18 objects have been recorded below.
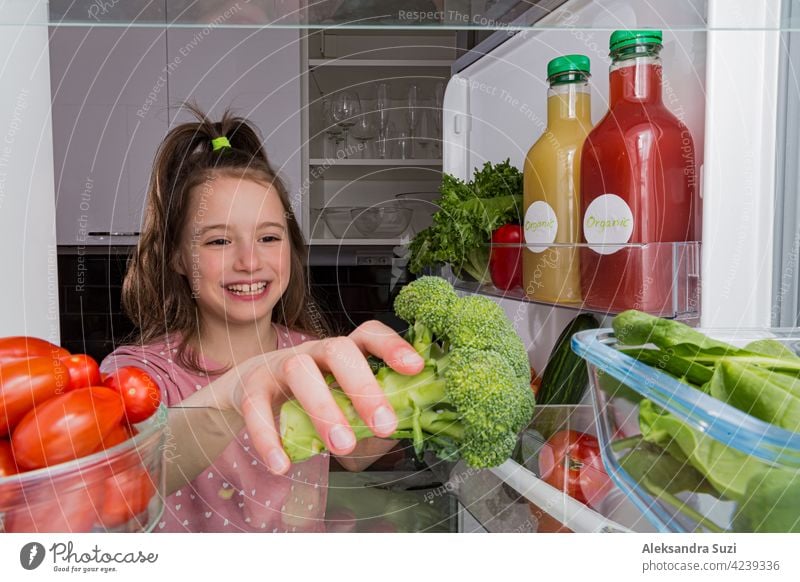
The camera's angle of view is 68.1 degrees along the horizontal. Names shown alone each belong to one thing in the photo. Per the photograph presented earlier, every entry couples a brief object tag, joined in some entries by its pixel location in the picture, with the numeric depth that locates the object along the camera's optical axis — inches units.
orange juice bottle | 14.3
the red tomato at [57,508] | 11.7
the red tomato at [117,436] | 11.9
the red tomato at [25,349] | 12.5
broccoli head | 11.9
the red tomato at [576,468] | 13.5
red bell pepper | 16.0
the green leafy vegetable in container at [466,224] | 16.6
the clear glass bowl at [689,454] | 9.9
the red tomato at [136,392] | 13.0
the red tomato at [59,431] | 11.3
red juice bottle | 13.2
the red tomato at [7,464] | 11.4
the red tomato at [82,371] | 12.7
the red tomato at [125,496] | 12.0
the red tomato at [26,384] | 11.7
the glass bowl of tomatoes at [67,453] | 11.4
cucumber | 16.0
